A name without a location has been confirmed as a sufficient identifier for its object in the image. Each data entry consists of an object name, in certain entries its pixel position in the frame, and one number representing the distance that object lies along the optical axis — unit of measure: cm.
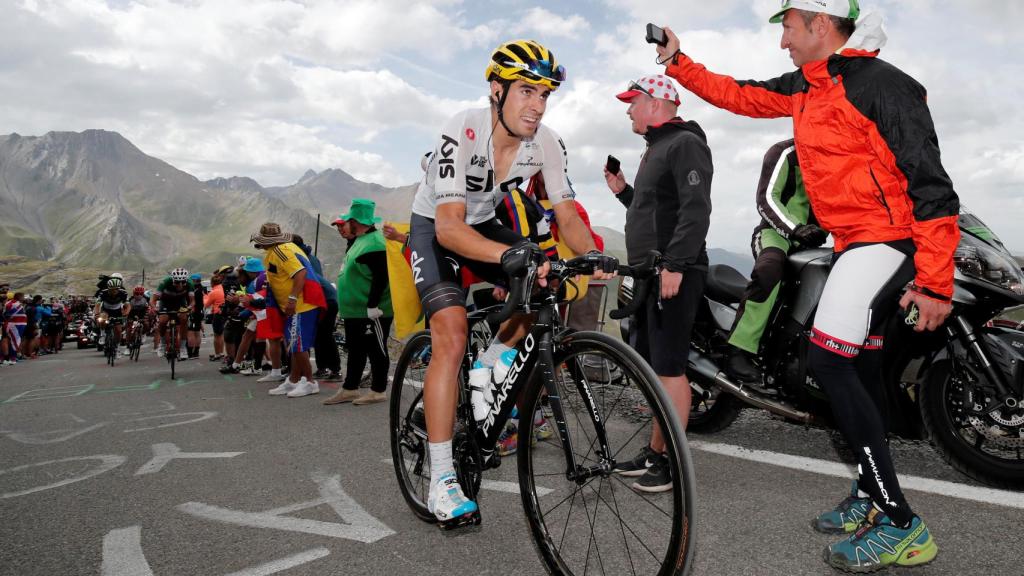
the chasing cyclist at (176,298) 1300
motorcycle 299
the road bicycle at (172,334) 1104
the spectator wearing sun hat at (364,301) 669
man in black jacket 358
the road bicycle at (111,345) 1526
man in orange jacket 237
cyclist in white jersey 279
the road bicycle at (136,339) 1568
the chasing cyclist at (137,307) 1669
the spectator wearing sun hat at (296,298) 777
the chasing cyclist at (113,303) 1691
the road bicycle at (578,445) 206
